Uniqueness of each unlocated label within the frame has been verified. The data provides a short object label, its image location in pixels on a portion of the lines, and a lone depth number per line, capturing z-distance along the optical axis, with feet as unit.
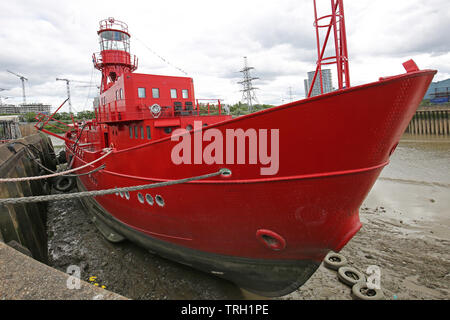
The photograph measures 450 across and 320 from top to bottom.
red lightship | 10.44
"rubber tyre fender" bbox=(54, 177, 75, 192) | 47.28
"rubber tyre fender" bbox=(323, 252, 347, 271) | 21.03
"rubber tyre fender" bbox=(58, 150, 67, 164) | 77.82
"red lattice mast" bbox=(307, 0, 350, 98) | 13.16
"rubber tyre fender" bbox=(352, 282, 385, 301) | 17.11
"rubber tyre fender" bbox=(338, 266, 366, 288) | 18.85
